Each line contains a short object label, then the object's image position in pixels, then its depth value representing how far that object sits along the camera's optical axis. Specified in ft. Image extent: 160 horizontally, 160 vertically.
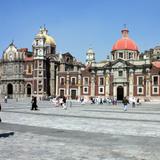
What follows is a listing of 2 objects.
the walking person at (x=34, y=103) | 81.63
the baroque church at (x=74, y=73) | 183.93
